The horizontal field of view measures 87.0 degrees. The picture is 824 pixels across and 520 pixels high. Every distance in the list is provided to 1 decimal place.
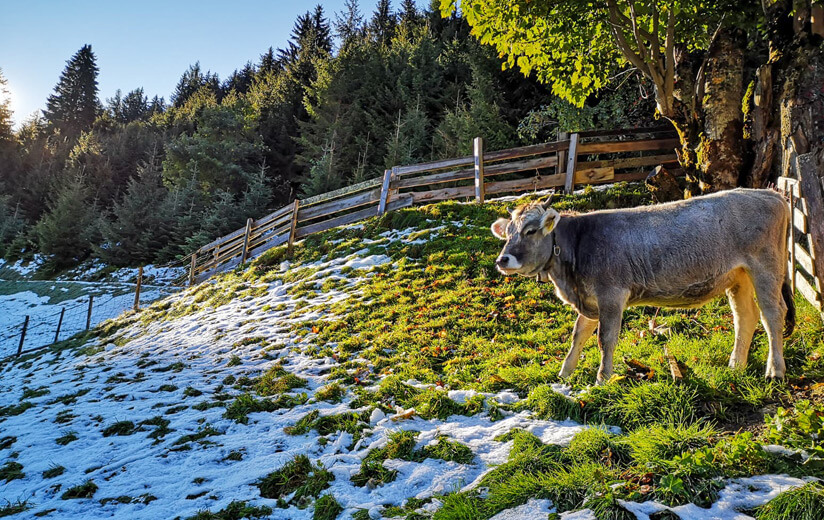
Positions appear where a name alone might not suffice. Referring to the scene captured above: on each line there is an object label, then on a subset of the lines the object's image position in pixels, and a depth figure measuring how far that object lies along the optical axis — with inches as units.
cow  151.6
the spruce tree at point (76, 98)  2719.0
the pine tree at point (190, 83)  2790.4
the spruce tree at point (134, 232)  1085.8
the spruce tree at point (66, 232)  1221.1
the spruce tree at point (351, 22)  2094.0
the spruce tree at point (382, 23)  1991.9
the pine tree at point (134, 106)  3058.6
